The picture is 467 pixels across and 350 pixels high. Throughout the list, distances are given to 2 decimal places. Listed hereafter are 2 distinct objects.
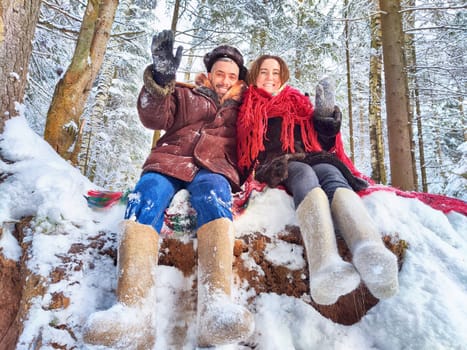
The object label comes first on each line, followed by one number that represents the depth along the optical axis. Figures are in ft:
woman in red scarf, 5.36
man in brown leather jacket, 5.03
